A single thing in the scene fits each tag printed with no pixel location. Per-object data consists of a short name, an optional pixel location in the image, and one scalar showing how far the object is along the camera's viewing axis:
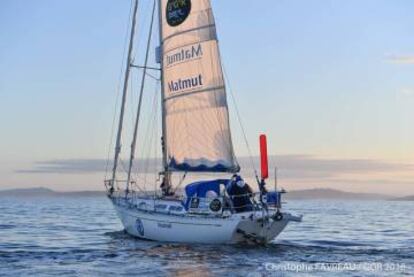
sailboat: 32.06
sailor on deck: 32.31
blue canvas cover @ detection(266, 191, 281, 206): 32.59
